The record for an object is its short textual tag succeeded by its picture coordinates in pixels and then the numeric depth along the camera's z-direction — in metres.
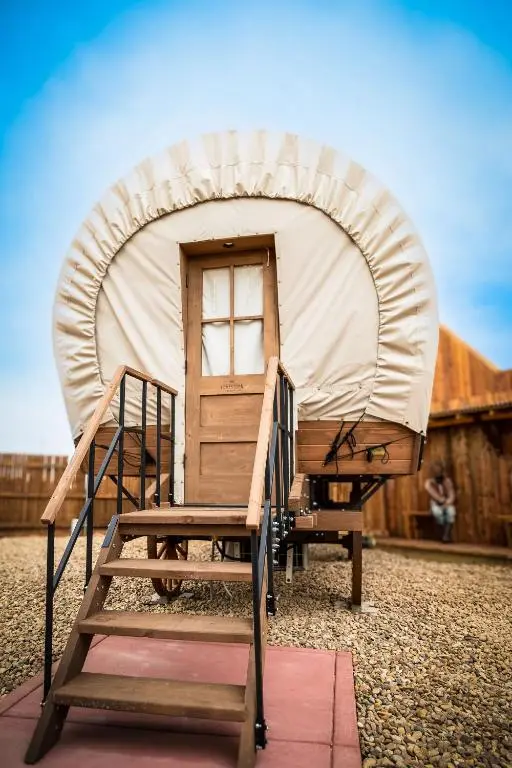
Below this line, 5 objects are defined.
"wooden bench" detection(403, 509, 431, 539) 9.11
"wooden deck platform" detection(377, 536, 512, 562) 7.27
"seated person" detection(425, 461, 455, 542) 8.41
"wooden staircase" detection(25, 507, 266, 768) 1.97
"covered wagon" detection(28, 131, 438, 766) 3.90
